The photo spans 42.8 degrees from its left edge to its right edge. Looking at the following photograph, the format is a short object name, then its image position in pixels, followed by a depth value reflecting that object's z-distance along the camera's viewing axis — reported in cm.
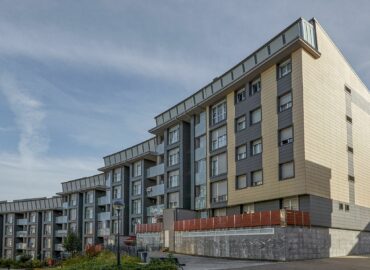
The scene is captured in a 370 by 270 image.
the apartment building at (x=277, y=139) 3531
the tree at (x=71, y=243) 7225
